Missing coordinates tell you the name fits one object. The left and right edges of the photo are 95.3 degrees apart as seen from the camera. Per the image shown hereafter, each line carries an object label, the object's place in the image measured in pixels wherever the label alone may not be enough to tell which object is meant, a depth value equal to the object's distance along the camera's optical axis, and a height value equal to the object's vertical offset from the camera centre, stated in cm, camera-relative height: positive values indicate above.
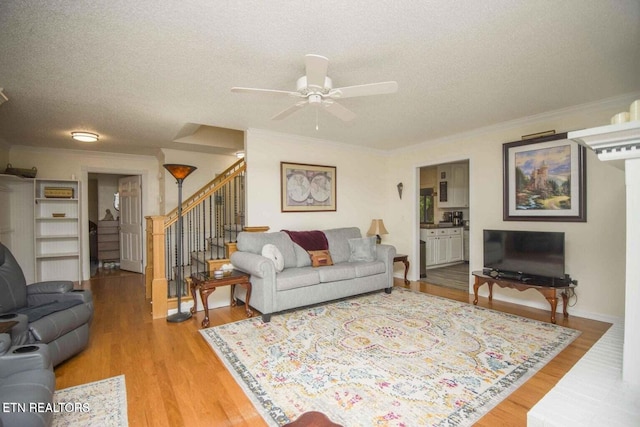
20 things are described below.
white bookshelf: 518 -30
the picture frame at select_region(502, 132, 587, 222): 344 +39
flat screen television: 338 -53
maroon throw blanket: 425 -41
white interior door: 607 -20
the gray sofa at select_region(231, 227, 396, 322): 338 -78
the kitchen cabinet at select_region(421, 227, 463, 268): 630 -78
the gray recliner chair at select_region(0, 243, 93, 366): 206 -80
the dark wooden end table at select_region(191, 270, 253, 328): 323 -81
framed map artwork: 462 +41
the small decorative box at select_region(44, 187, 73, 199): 518 +39
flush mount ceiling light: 422 +114
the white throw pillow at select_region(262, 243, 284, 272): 355 -53
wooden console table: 317 -89
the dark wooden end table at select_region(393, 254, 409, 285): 484 -81
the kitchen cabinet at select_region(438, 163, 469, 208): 684 +62
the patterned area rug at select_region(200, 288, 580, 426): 185 -123
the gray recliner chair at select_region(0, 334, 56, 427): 127 -84
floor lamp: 338 -20
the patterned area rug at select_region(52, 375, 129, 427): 172 -123
